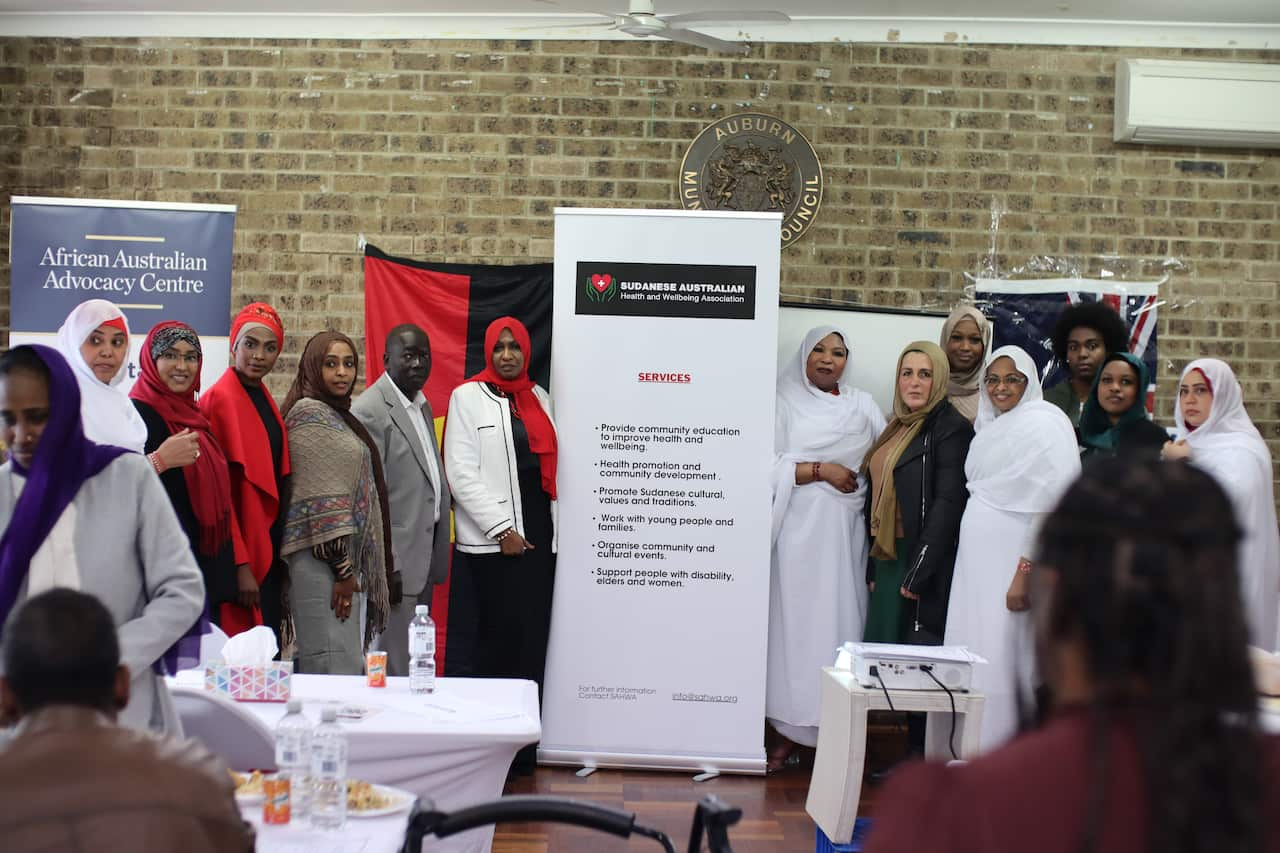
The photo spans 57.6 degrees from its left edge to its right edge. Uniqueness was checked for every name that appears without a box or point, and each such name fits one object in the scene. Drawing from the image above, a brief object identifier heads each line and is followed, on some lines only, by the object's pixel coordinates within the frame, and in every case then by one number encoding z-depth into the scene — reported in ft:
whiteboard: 16.87
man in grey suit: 13.87
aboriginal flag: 17.11
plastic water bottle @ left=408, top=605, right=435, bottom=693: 9.35
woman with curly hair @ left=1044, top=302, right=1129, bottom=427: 15.28
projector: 11.15
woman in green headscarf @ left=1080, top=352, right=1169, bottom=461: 13.82
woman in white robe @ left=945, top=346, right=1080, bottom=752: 13.44
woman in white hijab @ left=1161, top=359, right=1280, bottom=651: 13.17
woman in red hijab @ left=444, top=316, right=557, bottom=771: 14.56
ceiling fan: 14.49
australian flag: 18.16
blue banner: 16.25
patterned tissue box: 8.73
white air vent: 18.22
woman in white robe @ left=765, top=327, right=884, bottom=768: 15.51
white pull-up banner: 14.89
